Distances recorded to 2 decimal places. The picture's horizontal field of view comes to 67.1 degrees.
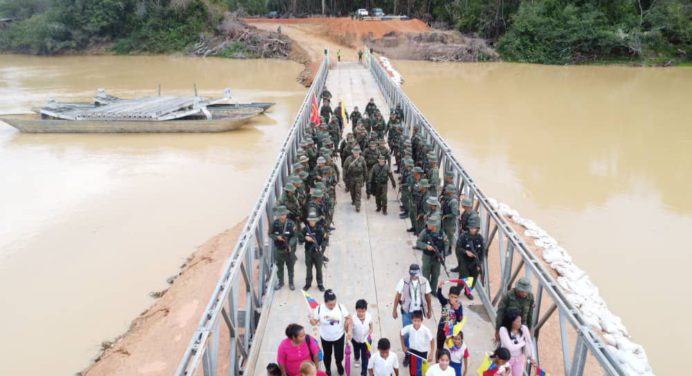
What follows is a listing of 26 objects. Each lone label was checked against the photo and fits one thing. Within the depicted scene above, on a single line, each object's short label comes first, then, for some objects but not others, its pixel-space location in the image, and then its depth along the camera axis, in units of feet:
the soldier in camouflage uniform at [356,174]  28.02
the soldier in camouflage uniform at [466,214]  19.80
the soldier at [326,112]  45.52
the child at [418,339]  14.19
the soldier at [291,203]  22.76
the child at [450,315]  14.99
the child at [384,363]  13.32
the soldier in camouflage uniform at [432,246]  18.44
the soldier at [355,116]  41.88
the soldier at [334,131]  37.58
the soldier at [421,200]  23.03
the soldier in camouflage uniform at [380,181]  27.22
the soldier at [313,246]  19.27
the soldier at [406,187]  26.17
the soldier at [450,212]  22.38
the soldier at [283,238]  19.34
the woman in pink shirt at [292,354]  13.35
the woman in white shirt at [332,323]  14.56
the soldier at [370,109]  43.65
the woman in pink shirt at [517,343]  14.06
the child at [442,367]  12.42
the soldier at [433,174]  24.23
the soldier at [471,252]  18.70
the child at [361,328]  14.46
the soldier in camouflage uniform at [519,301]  14.52
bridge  13.44
